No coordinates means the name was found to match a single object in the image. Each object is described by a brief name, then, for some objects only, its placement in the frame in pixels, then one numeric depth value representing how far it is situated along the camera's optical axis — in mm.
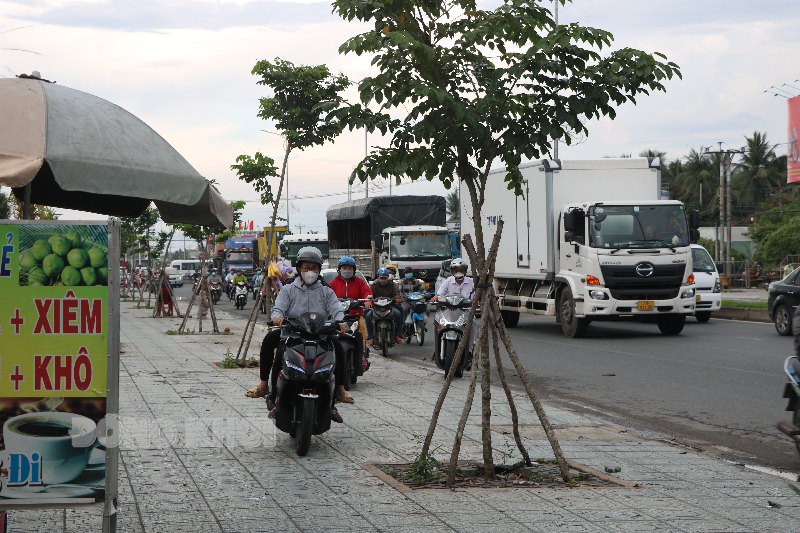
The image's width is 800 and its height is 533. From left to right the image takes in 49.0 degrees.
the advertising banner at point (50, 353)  4066
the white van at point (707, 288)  21609
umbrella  4477
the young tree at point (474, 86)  5883
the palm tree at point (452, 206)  92806
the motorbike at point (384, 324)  15498
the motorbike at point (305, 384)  7020
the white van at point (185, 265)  107112
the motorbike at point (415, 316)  17250
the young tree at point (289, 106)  16641
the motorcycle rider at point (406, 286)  18112
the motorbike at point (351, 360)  10237
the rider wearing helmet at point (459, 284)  12367
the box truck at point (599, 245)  17297
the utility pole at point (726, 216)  49031
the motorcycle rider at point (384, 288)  15531
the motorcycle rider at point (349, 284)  12000
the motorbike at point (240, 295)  33906
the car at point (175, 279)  72812
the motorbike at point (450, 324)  11852
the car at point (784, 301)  17391
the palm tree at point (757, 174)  66875
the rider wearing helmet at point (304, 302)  7738
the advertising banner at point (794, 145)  37969
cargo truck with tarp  27672
